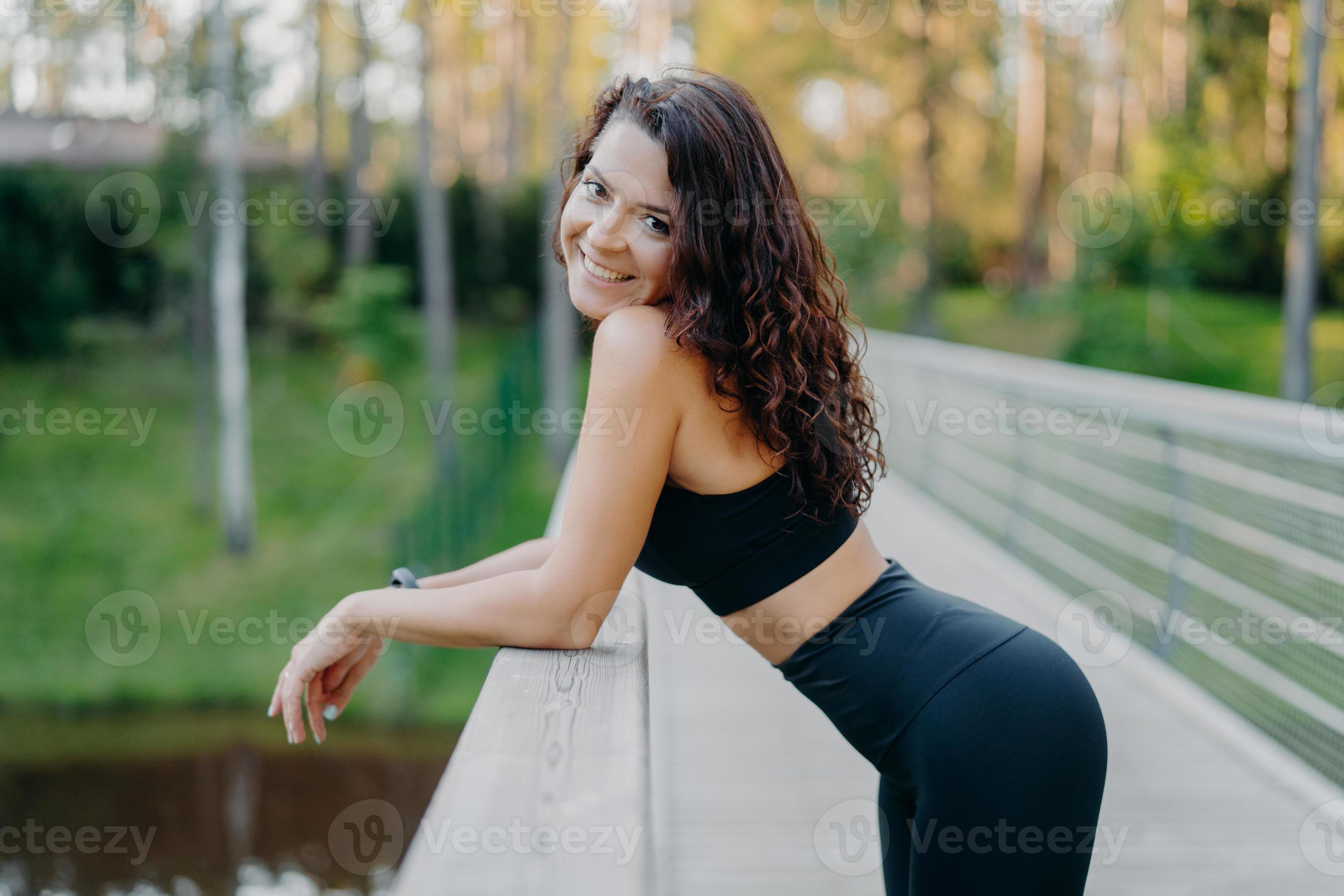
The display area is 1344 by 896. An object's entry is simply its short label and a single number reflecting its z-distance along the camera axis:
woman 1.32
